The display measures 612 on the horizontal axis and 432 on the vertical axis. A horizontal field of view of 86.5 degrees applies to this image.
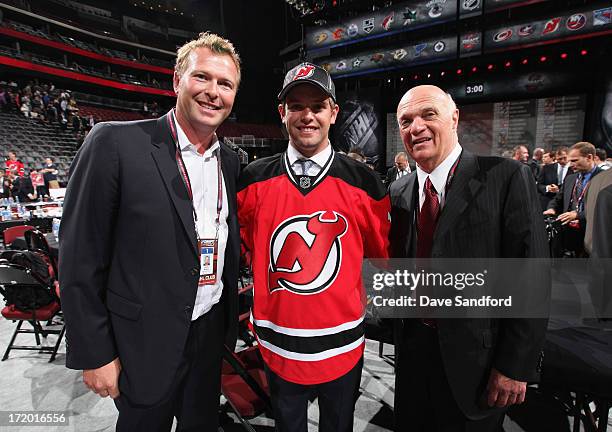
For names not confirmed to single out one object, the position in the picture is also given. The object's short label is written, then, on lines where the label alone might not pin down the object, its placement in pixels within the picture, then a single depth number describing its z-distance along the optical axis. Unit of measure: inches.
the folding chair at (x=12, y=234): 172.4
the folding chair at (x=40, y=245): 131.3
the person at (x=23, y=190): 321.7
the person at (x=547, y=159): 255.6
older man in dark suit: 49.2
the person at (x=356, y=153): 256.3
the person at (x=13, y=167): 358.9
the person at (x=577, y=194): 168.9
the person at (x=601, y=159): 183.4
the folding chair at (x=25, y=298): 112.2
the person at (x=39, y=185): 340.2
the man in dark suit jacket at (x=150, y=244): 46.8
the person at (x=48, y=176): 350.0
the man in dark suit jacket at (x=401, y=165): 270.1
